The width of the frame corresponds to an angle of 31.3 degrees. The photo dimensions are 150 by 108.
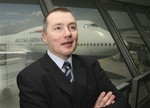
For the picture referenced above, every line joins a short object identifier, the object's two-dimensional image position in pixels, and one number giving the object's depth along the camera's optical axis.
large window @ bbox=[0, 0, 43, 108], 2.89
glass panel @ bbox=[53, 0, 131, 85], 4.21
